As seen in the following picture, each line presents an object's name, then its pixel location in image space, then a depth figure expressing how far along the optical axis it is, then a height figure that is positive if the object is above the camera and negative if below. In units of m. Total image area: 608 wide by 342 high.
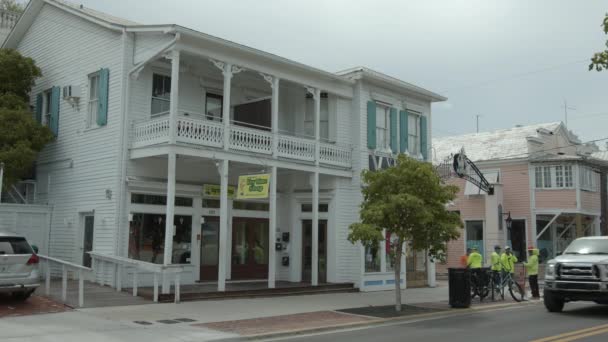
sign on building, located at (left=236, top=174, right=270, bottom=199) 17.23 +1.57
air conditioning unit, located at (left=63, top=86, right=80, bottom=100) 19.62 +4.74
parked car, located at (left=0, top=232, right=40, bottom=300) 13.20 -0.64
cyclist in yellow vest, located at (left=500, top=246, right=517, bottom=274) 19.11 -0.55
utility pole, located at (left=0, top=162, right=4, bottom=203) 18.42 +2.05
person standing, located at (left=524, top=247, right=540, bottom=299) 19.45 -0.88
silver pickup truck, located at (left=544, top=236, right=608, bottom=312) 14.49 -0.77
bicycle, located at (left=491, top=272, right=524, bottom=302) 18.86 -1.35
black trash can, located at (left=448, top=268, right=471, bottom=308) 16.80 -1.25
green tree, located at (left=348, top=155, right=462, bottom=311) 15.10 +0.78
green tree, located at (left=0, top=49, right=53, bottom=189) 18.64 +3.65
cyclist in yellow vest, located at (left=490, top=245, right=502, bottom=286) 19.11 -0.75
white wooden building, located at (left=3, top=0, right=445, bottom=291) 17.69 +3.02
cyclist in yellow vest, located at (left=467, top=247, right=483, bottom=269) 18.91 -0.56
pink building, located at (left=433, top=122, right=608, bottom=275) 32.41 +2.67
